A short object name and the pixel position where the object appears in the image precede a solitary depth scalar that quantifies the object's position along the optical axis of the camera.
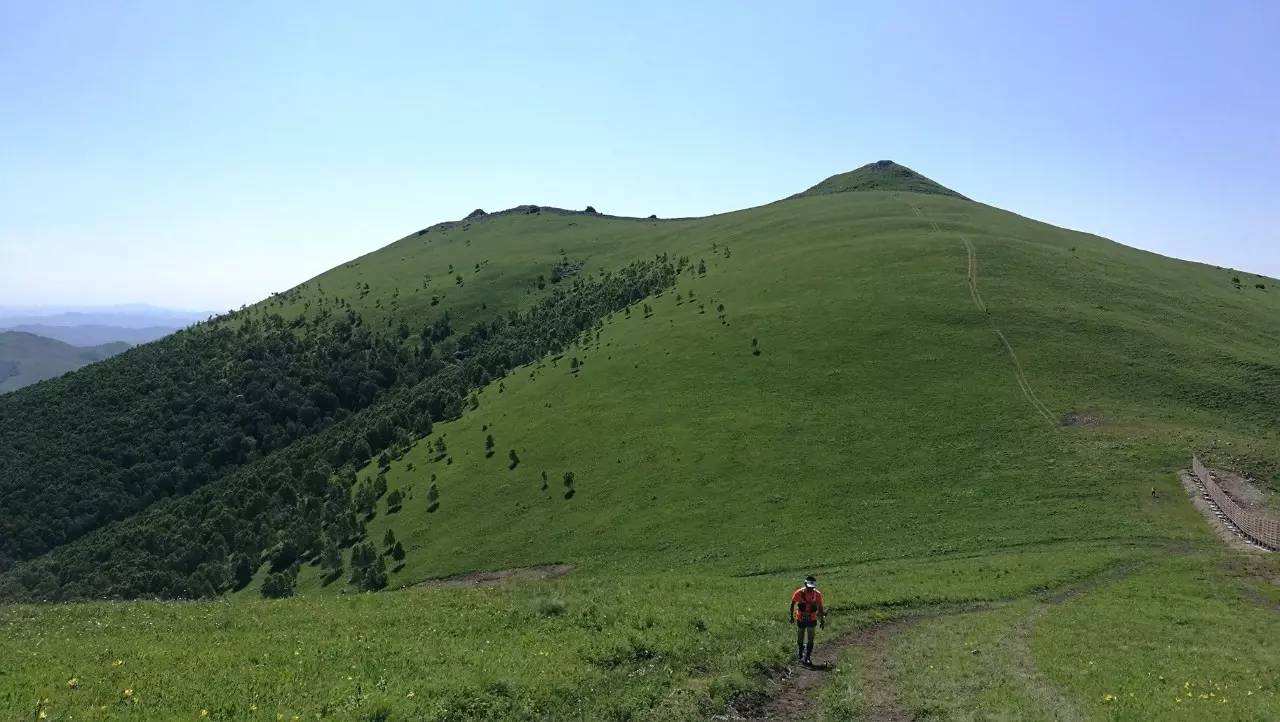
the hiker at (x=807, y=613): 21.81
